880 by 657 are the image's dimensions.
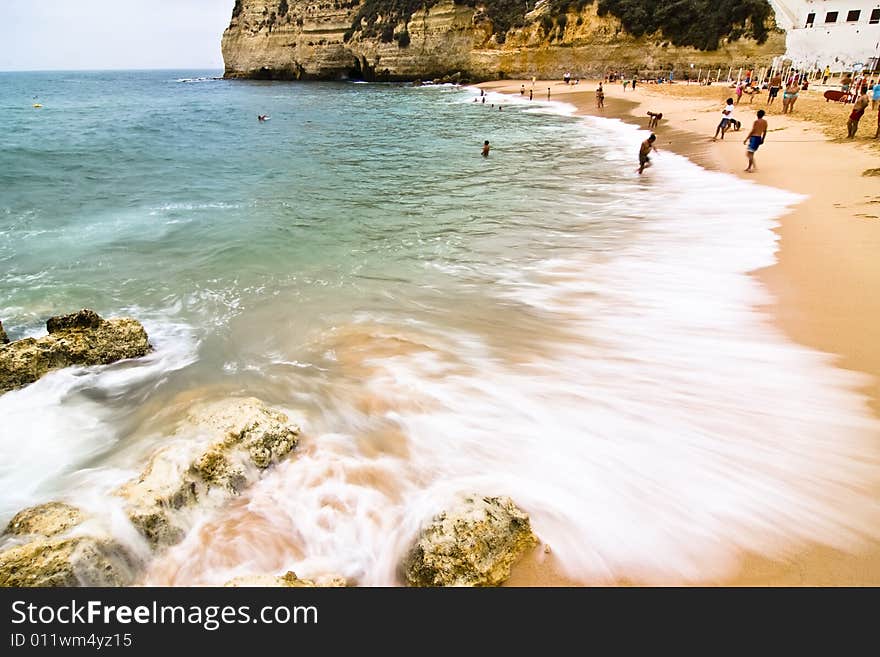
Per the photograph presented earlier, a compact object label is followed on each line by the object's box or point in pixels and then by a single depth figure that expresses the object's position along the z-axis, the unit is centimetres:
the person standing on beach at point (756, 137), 1342
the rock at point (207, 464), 353
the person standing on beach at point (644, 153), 1519
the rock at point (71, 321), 596
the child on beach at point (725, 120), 1900
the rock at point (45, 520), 331
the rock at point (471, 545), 309
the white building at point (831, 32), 4128
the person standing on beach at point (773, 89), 2831
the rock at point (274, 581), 280
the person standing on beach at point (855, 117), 1439
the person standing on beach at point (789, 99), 2355
